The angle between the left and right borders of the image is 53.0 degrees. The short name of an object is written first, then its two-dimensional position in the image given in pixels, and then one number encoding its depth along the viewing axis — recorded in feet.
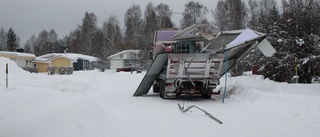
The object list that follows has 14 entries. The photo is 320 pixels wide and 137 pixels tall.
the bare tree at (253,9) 204.52
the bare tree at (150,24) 228.57
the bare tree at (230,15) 193.67
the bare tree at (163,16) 232.69
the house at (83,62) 241.14
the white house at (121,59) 222.89
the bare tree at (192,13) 217.15
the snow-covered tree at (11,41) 306.68
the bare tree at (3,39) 340.04
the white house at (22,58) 153.77
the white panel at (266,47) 45.78
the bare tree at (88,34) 279.49
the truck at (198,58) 45.19
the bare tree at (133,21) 240.73
